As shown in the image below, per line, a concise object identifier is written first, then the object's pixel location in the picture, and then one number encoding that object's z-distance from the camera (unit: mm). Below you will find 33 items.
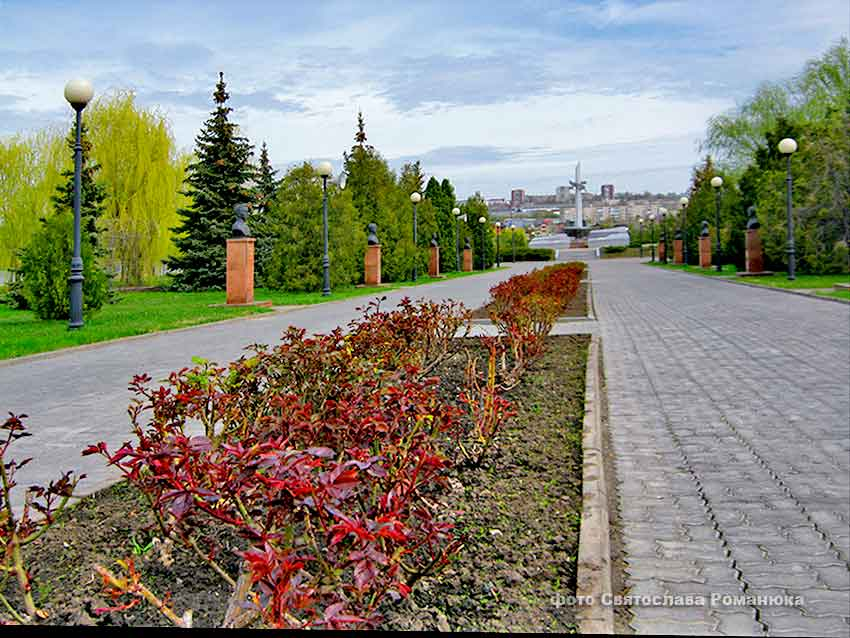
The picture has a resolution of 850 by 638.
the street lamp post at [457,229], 45000
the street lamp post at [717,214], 31016
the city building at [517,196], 174375
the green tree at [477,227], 54781
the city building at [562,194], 168550
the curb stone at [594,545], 2365
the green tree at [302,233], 25391
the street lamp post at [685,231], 48247
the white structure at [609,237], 98531
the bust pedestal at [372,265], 30297
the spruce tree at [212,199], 28562
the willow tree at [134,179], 27234
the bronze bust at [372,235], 30719
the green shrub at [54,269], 14055
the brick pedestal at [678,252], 52938
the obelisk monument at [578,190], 96469
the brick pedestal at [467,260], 51656
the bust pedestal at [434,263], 39881
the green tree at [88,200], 20938
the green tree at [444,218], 45562
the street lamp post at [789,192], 21531
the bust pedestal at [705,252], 40562
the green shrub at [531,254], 74500
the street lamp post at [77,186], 12242
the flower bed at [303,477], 1588
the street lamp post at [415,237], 30766
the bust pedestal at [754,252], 30203
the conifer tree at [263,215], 32438
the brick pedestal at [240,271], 19219
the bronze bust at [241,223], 20094
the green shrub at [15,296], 19219
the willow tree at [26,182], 25734
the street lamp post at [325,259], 22602
